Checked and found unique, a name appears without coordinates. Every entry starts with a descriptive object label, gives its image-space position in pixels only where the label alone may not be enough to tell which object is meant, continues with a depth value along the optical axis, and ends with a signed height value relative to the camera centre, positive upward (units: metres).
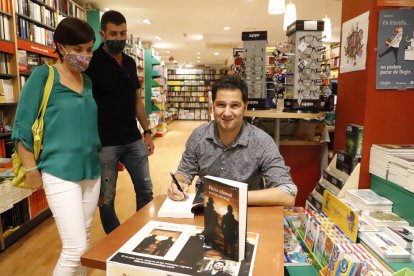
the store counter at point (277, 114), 2.16 -0.12
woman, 1.38 -0.21
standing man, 1.99 -0.11
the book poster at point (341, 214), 1.31 -0.54
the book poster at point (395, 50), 1.61 +0.24
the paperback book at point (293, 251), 1.38 -0.72
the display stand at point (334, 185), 1.73 -0.50
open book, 1.21 -0.44
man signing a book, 1.50 -0.26
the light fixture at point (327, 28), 4.05 +0.90
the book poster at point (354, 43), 1.72 +0.31
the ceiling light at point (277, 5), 3.36 +0.97
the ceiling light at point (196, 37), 8.76 +1.69
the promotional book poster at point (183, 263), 0.84 -0.47
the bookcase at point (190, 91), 16.44 +0.25
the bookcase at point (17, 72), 2.65 +0.23
